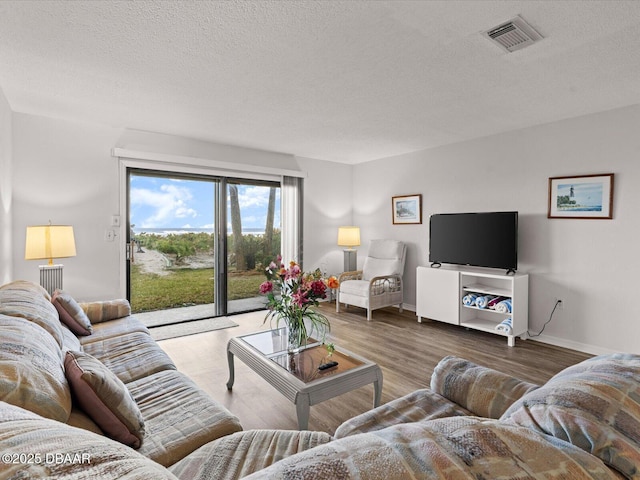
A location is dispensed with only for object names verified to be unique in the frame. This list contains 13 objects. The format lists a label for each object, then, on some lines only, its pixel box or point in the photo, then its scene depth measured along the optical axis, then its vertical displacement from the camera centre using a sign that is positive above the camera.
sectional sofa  0.60 -0.47
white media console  3.84 -0.76
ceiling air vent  1.96 +1.22
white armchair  4.93 -0.73
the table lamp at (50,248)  3.17 -0.16
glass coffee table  1.97 -0.89
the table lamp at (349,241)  5.82 -0.13
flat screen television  3.95 -0.06
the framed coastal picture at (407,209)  5.18 +0.40
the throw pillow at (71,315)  2.60 -0.65
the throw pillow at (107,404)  1.26 -0.65
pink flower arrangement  2.49 -0.47
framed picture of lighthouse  3.43 +0.41
